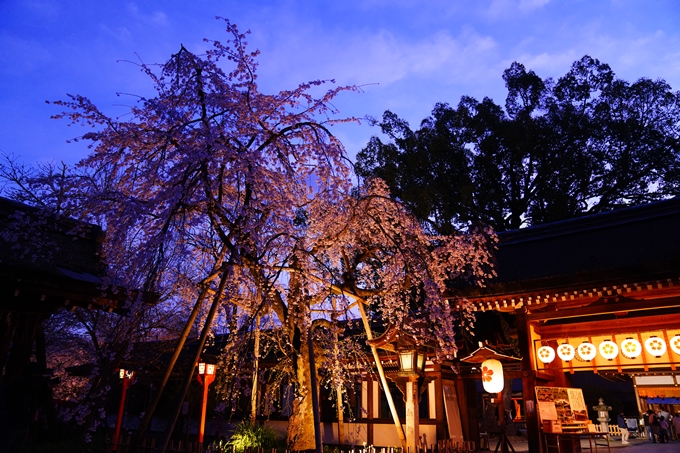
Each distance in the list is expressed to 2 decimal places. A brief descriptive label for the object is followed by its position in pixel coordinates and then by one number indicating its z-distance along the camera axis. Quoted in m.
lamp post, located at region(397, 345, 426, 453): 10.34
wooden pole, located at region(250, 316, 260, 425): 9.22
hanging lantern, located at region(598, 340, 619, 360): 10.38
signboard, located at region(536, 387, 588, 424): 9.47
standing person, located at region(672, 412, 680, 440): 19.88
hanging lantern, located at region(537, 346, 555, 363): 10.48
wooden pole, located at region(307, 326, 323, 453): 6.92
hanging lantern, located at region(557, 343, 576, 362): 10.55
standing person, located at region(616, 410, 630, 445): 18.20
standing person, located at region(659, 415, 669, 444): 18.66
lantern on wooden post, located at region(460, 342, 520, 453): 10.54
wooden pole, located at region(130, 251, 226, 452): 6.79
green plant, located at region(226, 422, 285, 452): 11.45
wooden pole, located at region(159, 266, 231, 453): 6.55
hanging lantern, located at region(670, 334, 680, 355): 9.57
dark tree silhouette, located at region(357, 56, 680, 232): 18.77
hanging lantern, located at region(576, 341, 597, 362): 10.53
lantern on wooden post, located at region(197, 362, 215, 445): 14.09
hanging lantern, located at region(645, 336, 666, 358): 9.81
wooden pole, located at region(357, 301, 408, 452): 9.69
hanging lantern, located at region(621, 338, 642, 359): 10.05
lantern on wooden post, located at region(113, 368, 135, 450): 12.84
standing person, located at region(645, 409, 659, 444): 19.07
